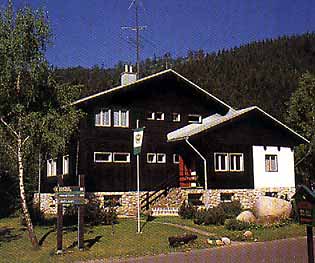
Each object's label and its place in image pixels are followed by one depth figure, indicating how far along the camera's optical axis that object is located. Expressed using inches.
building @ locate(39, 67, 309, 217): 1202.0
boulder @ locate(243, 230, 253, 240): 798.6
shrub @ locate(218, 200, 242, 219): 1022.0
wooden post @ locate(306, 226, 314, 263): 350.2
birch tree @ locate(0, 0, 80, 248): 764.0
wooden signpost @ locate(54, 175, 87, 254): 732.0
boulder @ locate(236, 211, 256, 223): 914.1
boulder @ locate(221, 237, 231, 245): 759.7
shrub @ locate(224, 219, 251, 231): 872.9
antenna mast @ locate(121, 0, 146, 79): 1413.6
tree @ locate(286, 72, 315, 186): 1569.9
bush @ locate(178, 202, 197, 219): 1059.0
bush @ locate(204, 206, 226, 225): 949.2
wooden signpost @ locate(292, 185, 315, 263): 339.9
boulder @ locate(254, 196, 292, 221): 920.9
